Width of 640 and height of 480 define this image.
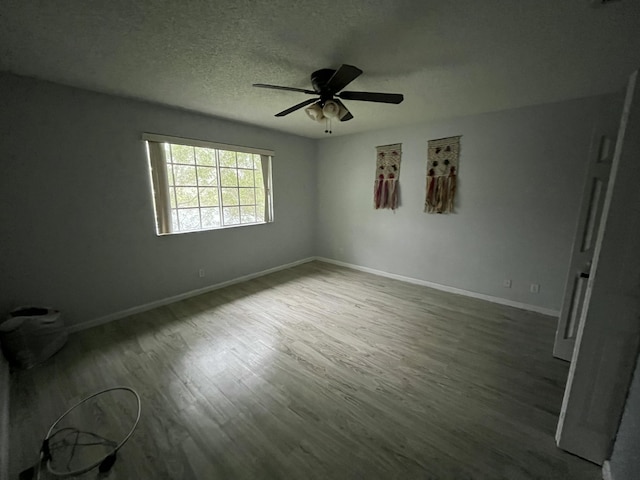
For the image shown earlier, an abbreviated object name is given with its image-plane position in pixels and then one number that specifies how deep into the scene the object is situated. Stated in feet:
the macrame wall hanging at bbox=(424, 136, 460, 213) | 11.19
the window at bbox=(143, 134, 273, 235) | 9.95
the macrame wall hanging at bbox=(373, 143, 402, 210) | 12.94
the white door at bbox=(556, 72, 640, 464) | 3.87
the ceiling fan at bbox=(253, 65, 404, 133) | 5.92
